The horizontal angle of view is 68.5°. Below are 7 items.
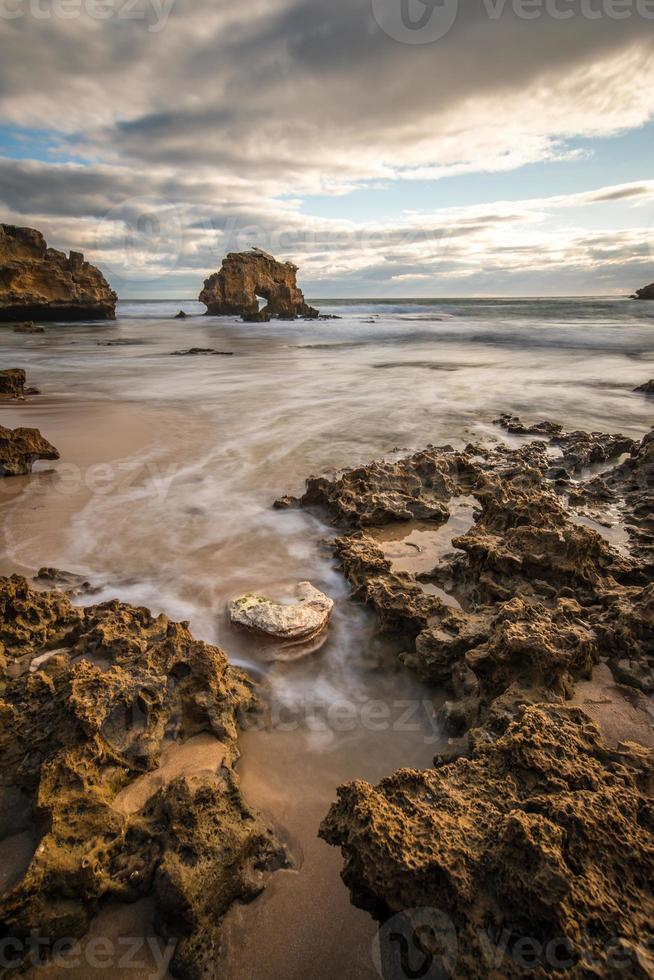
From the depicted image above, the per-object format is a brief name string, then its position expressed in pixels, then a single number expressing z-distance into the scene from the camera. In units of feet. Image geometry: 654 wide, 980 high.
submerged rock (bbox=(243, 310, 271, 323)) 147.64
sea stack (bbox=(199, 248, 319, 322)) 155.12
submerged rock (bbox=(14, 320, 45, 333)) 95.45
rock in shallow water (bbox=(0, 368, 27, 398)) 31.63
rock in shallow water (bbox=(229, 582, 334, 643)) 9.23
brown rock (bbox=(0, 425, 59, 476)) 17.85
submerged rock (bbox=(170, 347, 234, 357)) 64.44
